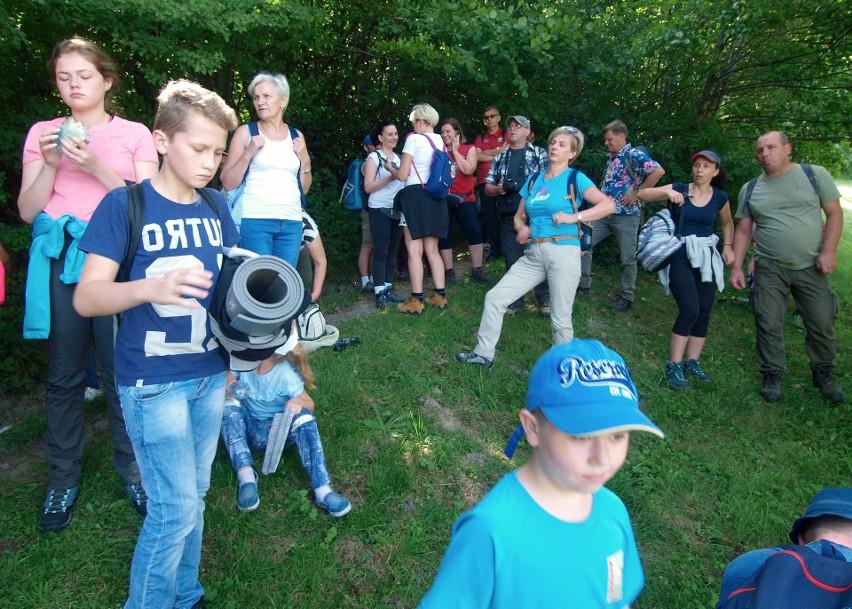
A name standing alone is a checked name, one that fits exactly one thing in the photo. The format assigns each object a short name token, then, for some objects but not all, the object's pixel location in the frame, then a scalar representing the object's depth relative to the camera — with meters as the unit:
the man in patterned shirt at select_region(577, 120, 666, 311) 6.63
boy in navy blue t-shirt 2.07
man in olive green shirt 4.88
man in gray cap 6.39
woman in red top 7.20
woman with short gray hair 4.29
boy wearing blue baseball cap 1.36
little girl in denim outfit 3.23
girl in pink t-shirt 2.73
